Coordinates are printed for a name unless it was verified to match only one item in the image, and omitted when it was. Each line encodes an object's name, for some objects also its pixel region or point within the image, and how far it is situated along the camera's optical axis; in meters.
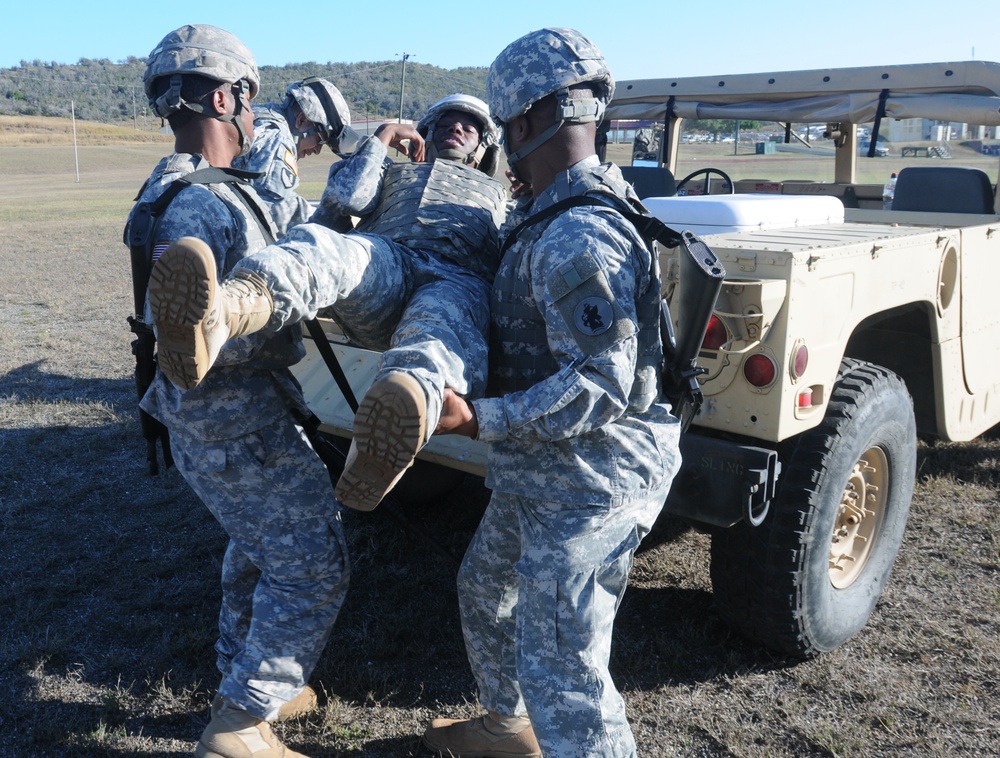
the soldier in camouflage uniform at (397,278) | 1.81
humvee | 2.65
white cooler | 3.46
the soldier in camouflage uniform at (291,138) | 2.92
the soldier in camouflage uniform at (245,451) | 2.54
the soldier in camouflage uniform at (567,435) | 2.08
